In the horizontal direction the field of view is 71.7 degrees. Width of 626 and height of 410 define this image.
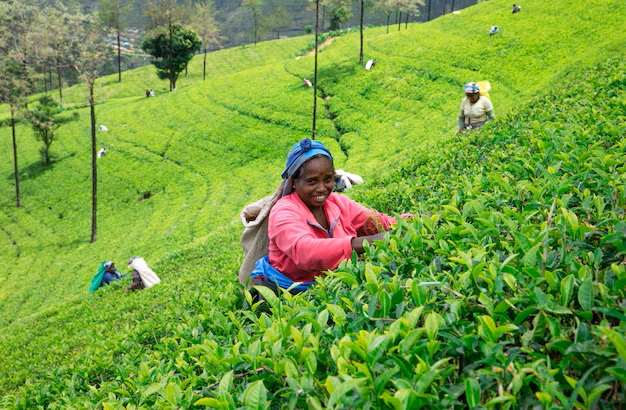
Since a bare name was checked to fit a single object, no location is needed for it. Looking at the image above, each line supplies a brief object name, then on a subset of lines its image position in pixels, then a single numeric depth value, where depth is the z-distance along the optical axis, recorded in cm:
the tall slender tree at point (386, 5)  4506
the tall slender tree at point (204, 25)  6172
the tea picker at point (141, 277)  1209
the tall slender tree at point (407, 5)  4488
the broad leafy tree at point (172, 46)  5378
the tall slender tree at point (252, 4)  7525
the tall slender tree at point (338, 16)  6675
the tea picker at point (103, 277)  1514
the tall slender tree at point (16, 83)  3109
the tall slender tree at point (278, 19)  8656
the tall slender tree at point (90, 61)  2223
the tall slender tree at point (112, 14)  6588
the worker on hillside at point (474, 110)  1143
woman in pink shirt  336
